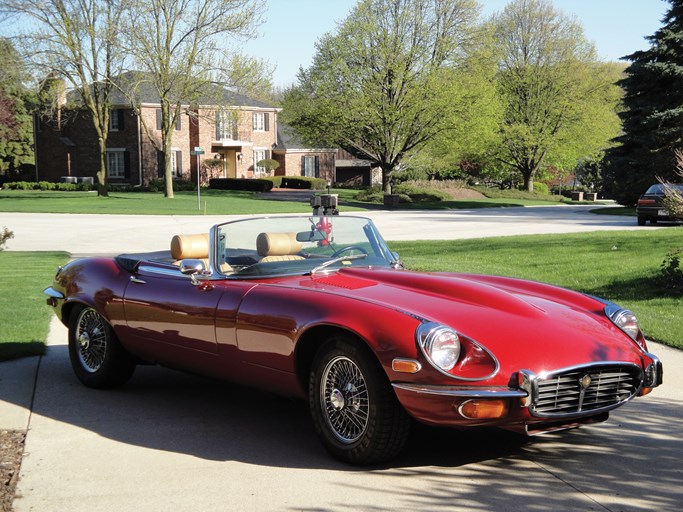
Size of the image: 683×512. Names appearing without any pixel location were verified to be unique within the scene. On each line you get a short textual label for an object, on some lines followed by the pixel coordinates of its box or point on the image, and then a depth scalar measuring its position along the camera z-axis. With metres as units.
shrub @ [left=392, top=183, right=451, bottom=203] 52.84
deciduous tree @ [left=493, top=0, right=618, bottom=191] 59.62
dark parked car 27.66
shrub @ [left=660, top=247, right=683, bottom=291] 11.80
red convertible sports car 4.42
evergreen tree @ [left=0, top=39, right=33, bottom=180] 65.19
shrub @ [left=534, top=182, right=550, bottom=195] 71.44
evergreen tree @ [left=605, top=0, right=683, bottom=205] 38.62
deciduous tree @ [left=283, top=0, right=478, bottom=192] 46.34
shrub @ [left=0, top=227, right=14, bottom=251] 13.84
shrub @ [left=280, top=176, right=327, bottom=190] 65.91
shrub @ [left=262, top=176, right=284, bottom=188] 64.80
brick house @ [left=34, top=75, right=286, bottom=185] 61.09
